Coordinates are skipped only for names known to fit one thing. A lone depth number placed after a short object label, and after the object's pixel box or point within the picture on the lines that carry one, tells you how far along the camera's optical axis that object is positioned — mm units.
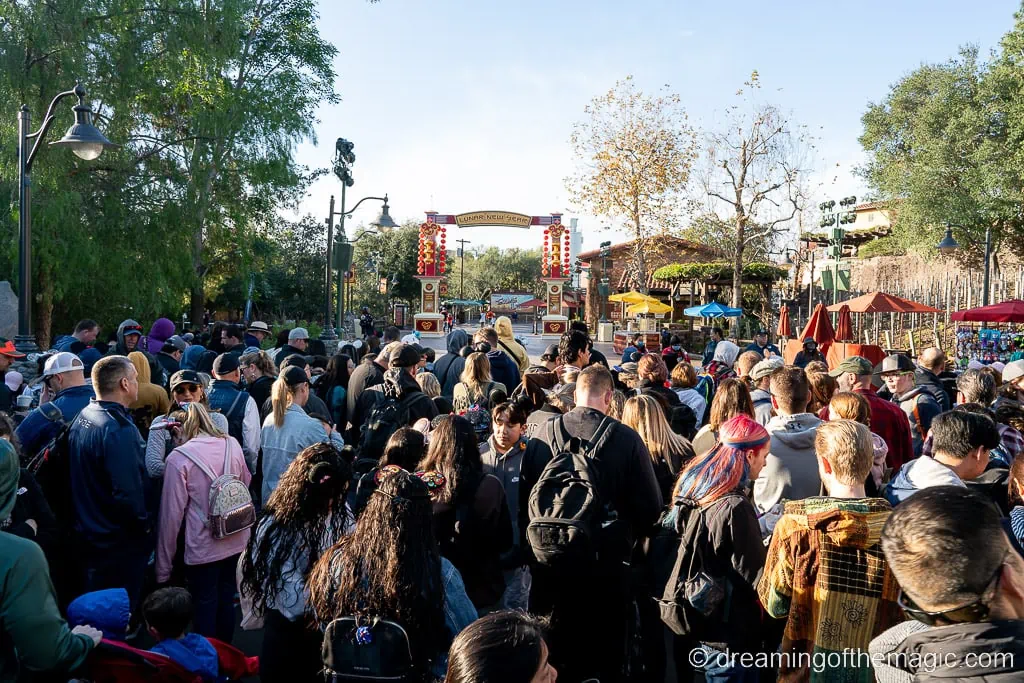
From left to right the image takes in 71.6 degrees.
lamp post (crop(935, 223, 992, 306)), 16156
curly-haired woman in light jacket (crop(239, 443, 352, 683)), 2930
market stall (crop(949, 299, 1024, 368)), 12438
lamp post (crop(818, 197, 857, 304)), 23562
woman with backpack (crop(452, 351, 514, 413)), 6039
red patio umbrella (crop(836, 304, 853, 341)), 13281
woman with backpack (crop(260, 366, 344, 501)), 4949
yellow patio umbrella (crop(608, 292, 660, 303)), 29328
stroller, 2721
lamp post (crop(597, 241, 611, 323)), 40750
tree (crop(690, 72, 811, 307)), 28625
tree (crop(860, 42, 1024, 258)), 22578
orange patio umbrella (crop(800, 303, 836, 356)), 12898
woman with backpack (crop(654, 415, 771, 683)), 3023
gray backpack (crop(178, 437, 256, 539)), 3877
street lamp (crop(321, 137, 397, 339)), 15984
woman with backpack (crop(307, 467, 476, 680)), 2412
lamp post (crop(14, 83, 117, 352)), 8773
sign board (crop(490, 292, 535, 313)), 61281
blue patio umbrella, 26906
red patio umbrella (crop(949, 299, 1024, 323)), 12328
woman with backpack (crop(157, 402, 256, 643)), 3906
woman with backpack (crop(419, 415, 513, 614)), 3430
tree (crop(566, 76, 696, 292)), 30531
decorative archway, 28031
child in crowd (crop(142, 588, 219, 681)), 2971
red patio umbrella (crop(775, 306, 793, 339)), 17859
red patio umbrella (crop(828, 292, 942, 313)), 12641
